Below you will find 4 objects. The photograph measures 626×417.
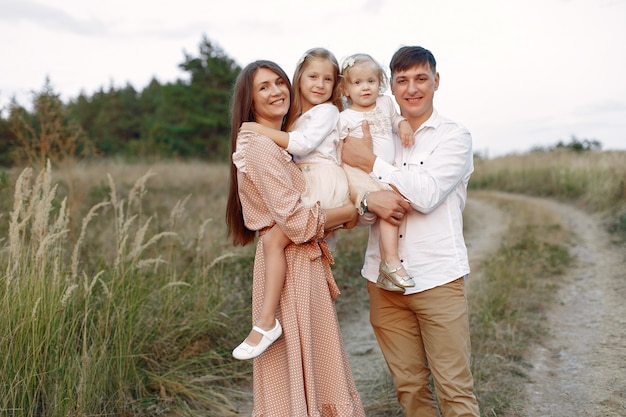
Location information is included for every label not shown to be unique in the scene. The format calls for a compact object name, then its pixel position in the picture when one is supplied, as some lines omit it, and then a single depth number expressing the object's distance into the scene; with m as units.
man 2.78
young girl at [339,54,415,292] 2.96
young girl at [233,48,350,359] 2.70
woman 2.64
